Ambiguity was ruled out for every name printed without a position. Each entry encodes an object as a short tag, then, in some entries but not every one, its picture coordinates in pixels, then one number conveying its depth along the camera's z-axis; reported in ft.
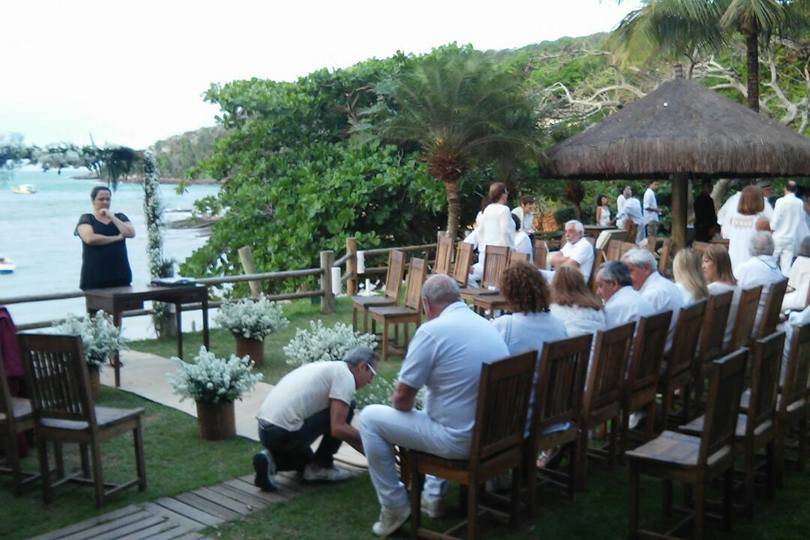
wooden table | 24.18
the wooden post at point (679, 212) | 41.09
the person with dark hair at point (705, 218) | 47.55
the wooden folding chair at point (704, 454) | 12.80
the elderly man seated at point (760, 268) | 21.86
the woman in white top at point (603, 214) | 66.59
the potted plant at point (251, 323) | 27.14
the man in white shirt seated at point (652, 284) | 18.51
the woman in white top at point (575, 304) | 17.12
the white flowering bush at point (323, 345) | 21.20
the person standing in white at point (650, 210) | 63.46
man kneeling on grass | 15.90
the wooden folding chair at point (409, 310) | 28.07
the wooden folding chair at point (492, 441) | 13.00
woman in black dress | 25.90
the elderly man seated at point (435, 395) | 13.35
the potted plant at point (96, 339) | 22.13
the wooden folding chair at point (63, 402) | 14.93
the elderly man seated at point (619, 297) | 17.76
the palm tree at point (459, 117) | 49.48
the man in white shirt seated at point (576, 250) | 29.78
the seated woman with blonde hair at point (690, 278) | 19.53
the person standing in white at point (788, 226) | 33.06
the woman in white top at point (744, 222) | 30.94
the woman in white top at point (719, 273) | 20.40
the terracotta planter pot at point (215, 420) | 19.39
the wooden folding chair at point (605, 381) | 15.61
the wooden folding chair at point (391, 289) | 30.27
